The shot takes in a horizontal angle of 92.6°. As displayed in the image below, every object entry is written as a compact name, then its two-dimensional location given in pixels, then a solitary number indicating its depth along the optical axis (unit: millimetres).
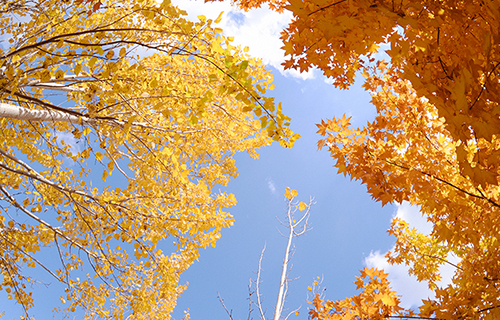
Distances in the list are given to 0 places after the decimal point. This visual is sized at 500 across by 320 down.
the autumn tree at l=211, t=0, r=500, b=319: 1067
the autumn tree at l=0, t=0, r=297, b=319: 2213
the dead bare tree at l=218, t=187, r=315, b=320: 6158
